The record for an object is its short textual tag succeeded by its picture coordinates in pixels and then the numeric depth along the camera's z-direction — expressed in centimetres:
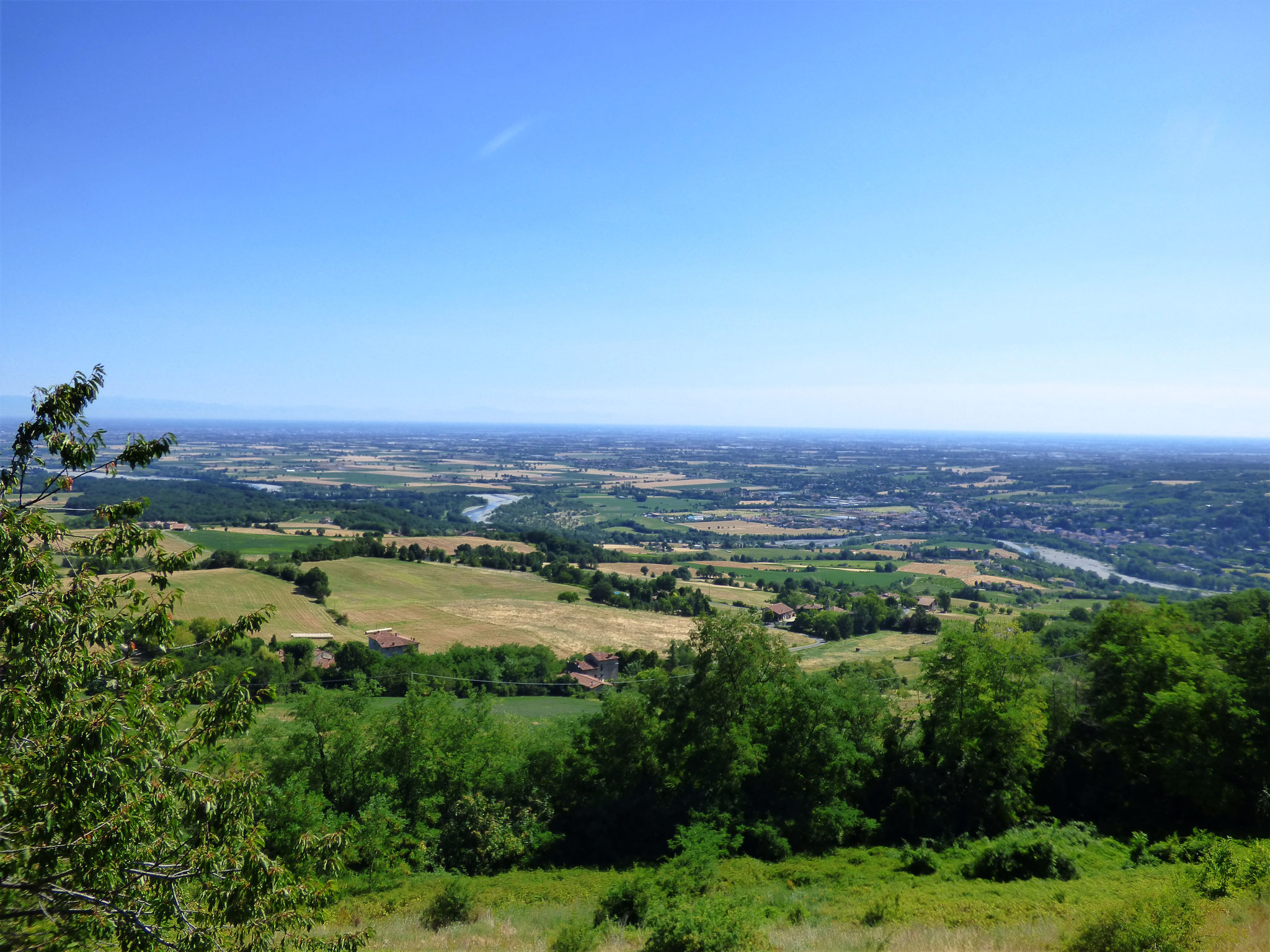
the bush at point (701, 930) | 1166
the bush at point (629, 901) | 1577
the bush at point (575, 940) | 1330
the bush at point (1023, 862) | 1722
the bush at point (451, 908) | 1625
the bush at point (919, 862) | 1892
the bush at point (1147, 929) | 1030
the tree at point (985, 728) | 2152
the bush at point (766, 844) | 2116
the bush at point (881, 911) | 1476
